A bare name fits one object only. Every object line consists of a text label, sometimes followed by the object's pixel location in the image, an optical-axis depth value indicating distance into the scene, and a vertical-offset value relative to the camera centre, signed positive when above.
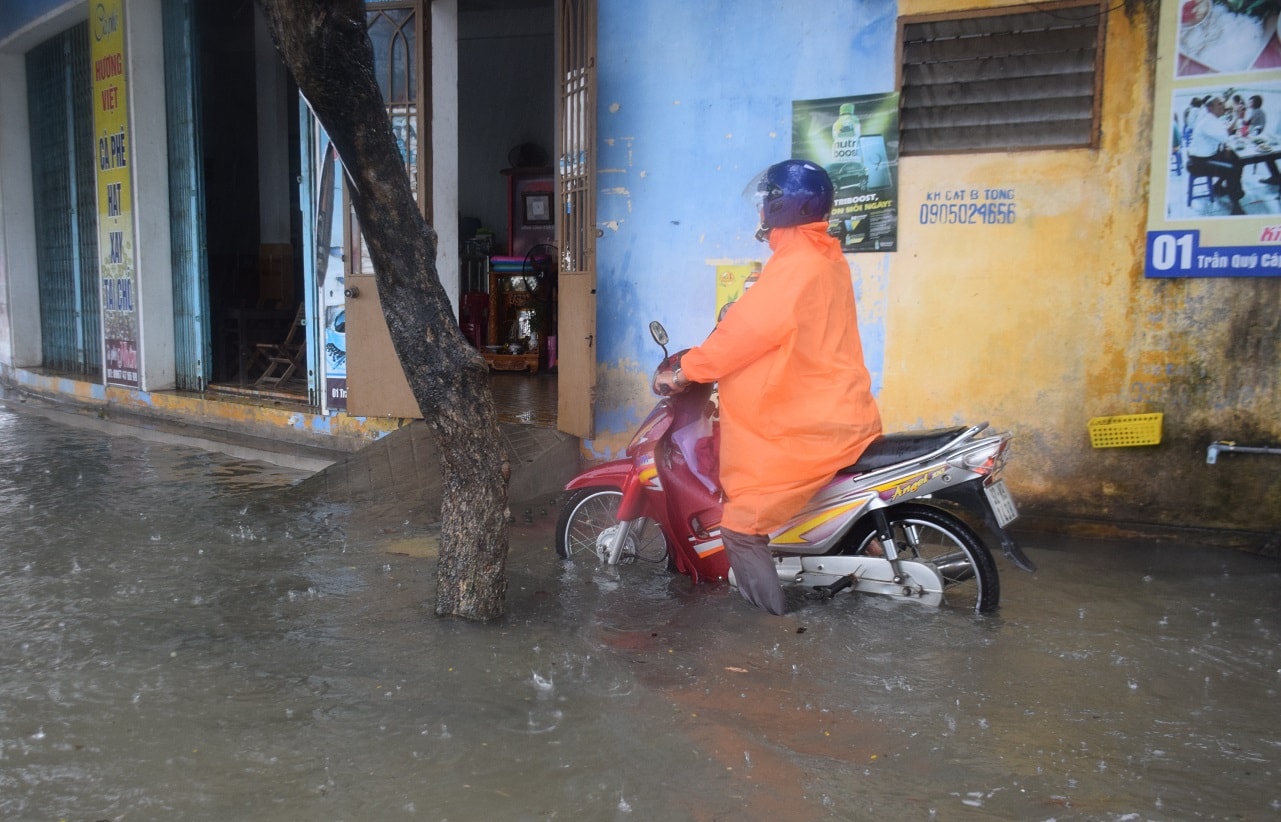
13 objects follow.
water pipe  5.43 -0.90
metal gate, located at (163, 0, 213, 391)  9.61 +0.66
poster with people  5.36 +0.71
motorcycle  4.11 -1.00
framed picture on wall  12.89 +0.83
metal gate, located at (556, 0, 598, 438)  6.68 +0.41
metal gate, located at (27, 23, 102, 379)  11.27 +0.80
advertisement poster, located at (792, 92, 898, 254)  6.14 +0.72
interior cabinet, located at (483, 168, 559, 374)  10.96 -0.38
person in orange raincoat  4.11 -0.39
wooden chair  9.87 -0.80
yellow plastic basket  5.63 -0.84
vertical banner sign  9.73 +0.75
